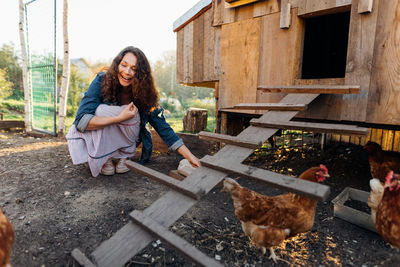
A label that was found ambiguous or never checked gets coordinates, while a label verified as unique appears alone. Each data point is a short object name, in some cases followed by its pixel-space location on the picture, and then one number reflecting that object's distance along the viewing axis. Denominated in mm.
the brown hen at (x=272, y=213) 1537
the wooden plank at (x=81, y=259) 1241
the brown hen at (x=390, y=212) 1465
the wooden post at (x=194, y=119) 6027
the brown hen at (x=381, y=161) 2402
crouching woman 2650
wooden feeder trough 1914
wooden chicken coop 2037
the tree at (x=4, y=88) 8594
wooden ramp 1140
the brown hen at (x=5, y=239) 1038
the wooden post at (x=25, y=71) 5758
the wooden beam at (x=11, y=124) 6270
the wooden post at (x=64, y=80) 5270
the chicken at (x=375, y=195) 1720
